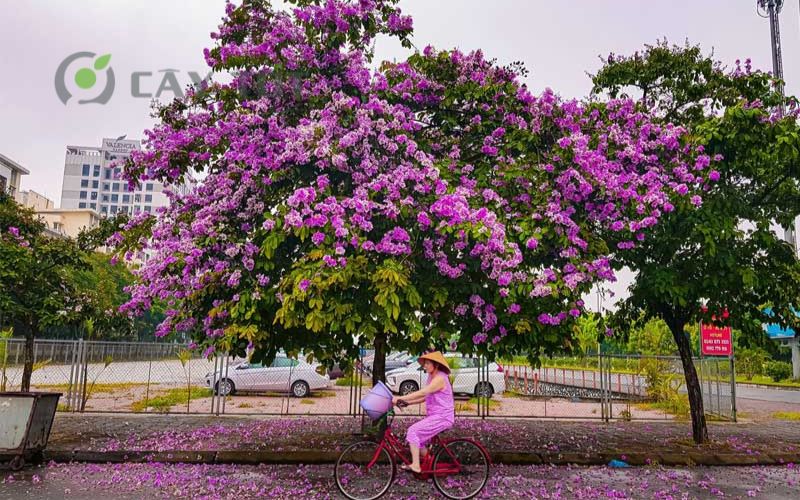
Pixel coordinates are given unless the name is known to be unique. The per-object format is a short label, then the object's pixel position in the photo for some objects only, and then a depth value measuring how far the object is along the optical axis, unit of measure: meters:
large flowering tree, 7.62
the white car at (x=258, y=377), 16.83
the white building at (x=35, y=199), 87.19
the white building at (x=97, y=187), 113.88
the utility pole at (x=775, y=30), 32.62
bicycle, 7.01
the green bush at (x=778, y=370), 34.22
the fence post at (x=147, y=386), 14.68
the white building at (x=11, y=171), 72.75
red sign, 18.12
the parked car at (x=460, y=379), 18.38
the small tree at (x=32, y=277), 10.48
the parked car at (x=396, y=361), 24.86
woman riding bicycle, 6.93
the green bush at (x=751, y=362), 36.92
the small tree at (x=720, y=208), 8.95
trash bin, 8.34
